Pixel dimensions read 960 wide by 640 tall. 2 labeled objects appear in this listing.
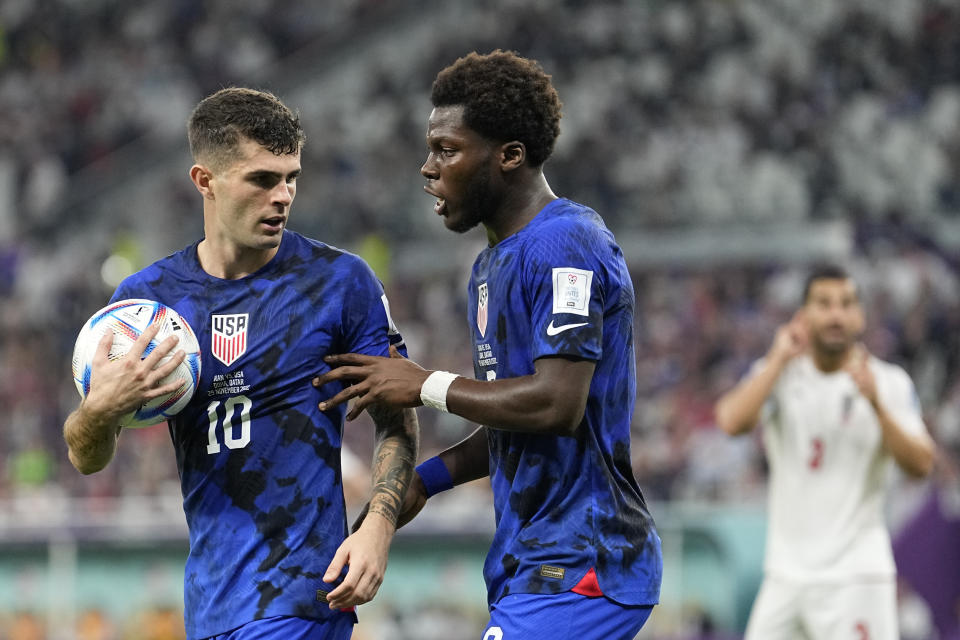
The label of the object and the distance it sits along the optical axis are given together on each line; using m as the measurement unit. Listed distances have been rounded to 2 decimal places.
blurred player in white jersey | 12.90
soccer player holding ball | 7.77
